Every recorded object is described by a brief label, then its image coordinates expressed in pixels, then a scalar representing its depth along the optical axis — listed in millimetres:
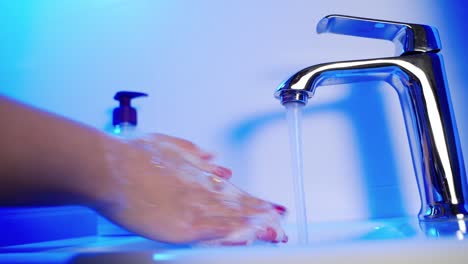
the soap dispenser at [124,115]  561
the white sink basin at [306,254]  241
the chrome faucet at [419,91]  452
